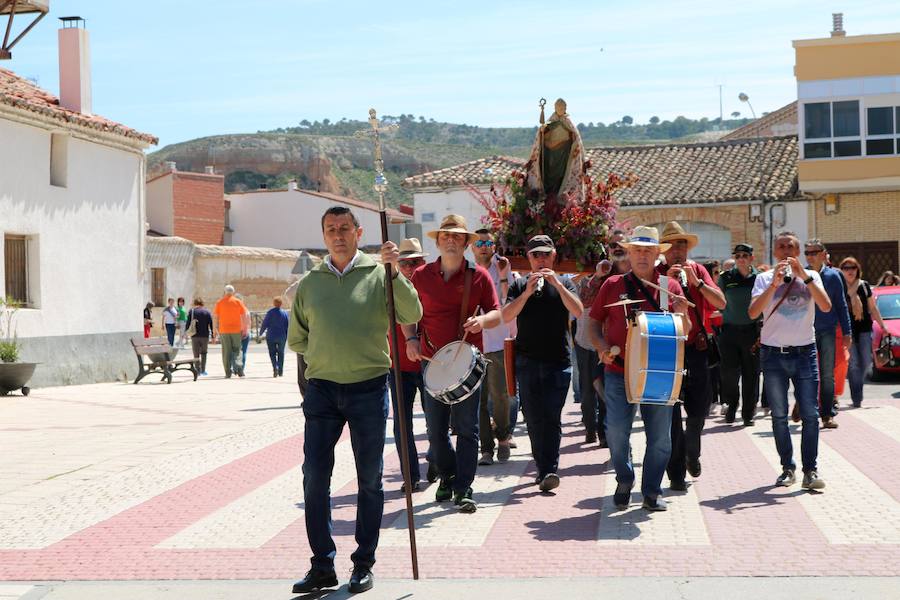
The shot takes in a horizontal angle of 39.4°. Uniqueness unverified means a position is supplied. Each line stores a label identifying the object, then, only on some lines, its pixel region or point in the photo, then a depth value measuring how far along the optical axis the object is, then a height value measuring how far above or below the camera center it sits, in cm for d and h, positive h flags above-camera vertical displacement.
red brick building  6475 +430
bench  2425 -140
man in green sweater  638 -45
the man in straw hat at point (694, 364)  888 -62
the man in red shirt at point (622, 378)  831 -66
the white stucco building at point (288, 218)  6825 +362
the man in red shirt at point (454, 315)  856 -23
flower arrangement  1328 +65
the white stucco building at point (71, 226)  2236 +117
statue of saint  1368 +127
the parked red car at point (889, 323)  1964 -77
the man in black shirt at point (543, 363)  924 -61
